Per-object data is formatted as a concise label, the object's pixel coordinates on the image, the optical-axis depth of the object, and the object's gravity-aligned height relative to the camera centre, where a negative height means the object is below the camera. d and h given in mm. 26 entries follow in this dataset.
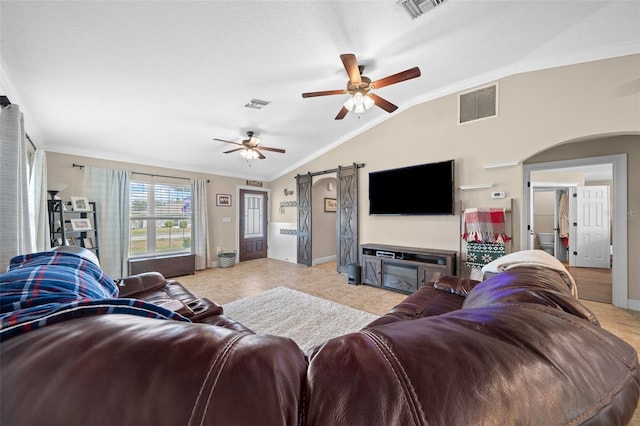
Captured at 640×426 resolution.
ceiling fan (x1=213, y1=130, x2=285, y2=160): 4078 +1141
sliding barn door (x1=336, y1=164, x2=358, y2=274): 4906 -130
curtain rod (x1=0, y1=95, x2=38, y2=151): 1916 +929
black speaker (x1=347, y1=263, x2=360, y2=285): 4336 -1150
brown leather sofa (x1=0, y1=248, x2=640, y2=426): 377 -293
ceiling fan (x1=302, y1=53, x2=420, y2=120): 2279 +1333
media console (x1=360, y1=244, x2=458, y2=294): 3548 -866
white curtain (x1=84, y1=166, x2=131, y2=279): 4320 +5
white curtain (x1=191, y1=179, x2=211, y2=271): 5539 -244
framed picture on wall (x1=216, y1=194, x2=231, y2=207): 6035 +323
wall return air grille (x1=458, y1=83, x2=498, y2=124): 3389 +1569
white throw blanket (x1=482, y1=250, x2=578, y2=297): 1504 -357
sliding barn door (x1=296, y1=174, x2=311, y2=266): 5962 -186
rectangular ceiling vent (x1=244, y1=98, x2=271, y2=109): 3350 +1565
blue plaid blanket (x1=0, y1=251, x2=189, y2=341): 516 -274
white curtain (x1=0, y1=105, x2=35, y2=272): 1775 +201
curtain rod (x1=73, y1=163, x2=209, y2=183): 4226 +825
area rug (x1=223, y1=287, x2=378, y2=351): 2514 -1273
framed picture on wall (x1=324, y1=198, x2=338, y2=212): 6479 +195
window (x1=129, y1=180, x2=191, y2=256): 4883 -109
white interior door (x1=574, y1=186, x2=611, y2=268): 5105 -385
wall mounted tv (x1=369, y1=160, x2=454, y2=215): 3732 +356
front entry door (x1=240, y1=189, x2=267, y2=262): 6535 -350
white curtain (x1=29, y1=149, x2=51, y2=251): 2998 +175
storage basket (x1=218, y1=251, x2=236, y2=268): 5750 -1156
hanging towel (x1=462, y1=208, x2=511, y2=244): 3223 -217
